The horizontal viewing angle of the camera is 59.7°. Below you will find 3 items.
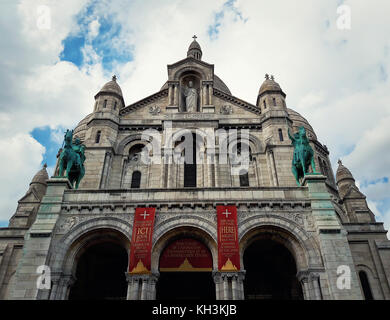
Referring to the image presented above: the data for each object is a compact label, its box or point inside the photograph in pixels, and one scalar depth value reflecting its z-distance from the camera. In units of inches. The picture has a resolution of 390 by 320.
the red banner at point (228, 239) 610.2
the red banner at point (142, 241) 611.8
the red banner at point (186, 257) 641.6
